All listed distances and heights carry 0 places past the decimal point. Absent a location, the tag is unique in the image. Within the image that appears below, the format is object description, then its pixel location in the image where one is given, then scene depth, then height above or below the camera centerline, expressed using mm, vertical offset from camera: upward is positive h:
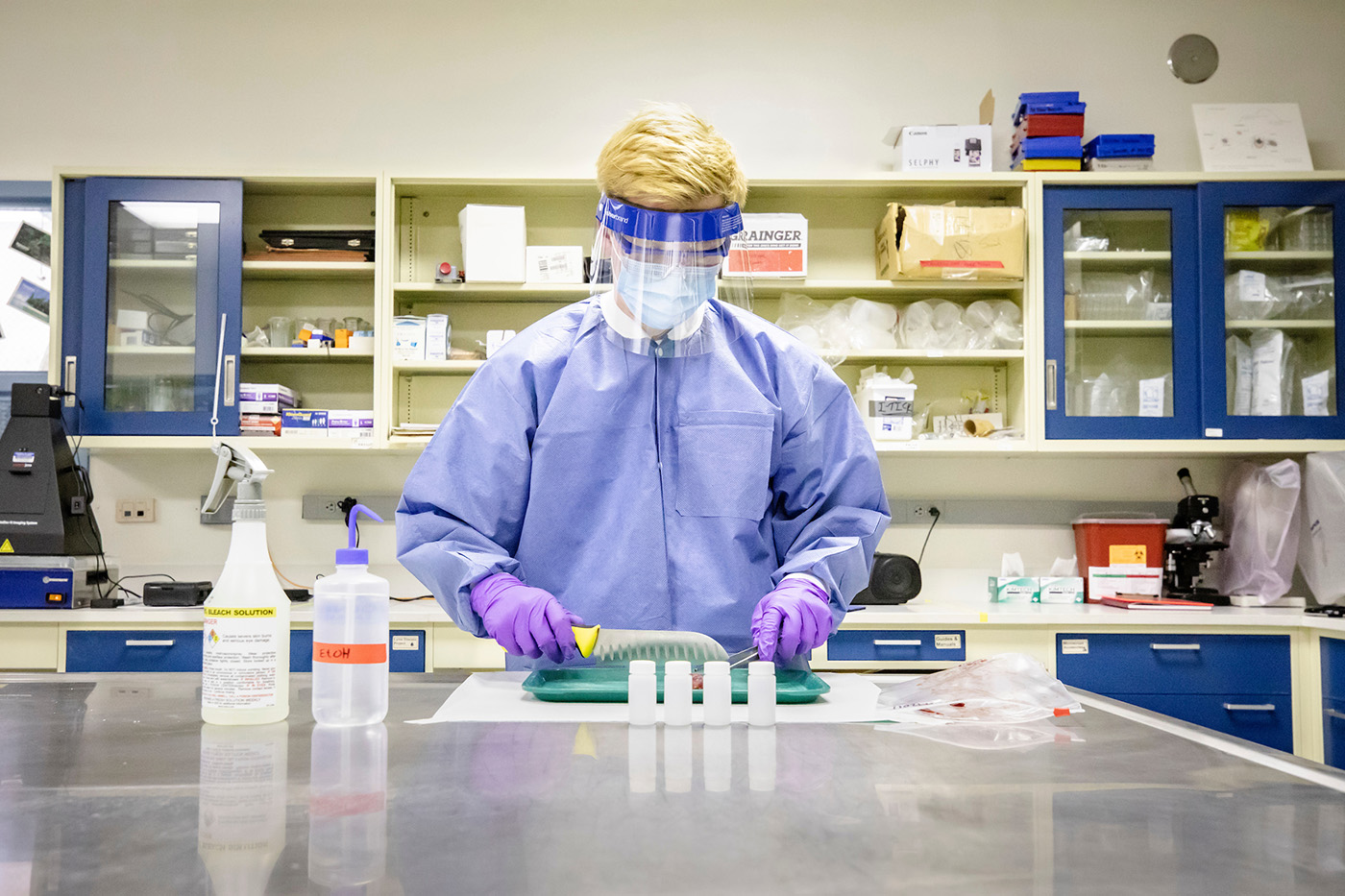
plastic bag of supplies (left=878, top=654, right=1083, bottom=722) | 939 -239
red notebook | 2670 -378
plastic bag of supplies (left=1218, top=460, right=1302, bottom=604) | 2871 -179
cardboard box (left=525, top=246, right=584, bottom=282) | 2896 +678
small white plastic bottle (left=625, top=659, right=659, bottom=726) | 878 -218
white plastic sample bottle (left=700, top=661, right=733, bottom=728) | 878 -218
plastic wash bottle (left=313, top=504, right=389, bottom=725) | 885 -171
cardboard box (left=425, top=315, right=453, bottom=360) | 2902 +430
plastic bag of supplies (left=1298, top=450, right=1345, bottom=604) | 2781 -140
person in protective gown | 1254 +35
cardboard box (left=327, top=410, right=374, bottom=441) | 2869 +152
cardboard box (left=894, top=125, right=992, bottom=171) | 2939 +1085
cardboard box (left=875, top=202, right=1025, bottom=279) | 2850 +747
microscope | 2828 -222
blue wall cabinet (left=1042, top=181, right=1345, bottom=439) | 2887 +551
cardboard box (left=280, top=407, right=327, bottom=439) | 2879 +160
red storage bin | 2990 -214
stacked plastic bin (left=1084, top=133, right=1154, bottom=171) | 2953 +1081
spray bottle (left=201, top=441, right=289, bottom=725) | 850 -156
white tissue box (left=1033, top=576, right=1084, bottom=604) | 2916 -369
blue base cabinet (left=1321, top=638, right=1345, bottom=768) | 2432 -613
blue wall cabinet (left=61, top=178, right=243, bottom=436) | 2838 +552
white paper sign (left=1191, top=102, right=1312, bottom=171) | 2998 +1159
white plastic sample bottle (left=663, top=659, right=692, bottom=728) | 872 -216
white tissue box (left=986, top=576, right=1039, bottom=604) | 2932 -366
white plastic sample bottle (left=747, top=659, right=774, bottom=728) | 878 -218
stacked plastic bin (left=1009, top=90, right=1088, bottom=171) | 2941 +1146
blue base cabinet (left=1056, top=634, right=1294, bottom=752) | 2525 -558
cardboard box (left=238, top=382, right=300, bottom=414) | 2879 +237
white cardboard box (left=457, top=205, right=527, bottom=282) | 2867 +731
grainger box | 2902 +746
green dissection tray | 1017 -246
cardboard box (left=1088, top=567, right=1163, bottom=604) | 2930 -340
